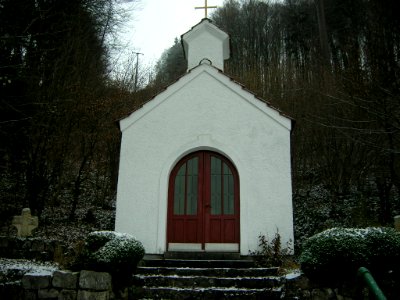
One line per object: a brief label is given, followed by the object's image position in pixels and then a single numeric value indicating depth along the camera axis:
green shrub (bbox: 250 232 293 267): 9.02
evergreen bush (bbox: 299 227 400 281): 6.86
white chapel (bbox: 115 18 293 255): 10.01
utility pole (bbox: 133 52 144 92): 21.03
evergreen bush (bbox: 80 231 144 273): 7.39
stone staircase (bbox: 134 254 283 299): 7.52
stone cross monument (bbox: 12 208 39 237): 10.99
